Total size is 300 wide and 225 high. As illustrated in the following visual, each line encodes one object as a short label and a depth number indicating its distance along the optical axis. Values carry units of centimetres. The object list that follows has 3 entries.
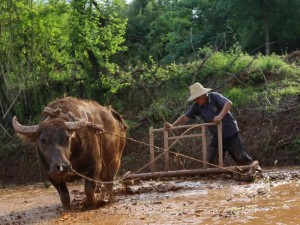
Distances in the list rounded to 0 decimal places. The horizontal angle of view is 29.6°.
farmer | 984
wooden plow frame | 921
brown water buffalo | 761
